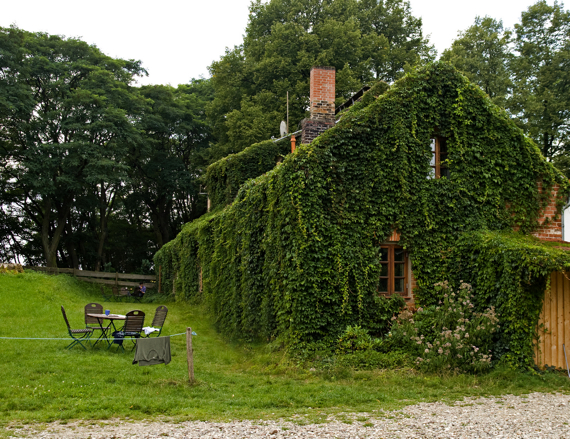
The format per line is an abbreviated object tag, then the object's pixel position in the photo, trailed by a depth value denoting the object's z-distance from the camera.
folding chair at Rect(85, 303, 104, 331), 13.66
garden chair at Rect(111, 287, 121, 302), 29.63
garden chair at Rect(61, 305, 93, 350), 11.74
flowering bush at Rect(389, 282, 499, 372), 9.74
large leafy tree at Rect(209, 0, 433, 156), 30.72
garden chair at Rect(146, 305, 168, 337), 13.66
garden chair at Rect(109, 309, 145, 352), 11.84
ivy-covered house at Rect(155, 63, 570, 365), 10.95
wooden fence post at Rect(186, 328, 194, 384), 8.80
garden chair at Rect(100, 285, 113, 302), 28.20
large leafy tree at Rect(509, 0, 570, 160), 27.16
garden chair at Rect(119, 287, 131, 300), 32.22
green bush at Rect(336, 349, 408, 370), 9.93
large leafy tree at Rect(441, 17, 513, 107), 27.95
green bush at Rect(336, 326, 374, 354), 10.59
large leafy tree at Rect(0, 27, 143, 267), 31.69
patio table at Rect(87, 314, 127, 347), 12.04
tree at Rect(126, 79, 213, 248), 40.75
